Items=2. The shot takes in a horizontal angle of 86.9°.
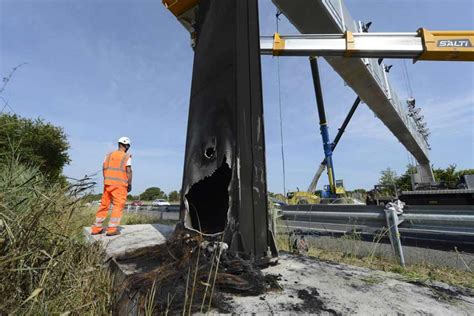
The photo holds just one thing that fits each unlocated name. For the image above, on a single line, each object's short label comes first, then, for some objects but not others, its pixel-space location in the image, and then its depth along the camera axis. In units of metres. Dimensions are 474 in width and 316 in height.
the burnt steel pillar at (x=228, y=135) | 2.15
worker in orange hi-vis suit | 3.93
